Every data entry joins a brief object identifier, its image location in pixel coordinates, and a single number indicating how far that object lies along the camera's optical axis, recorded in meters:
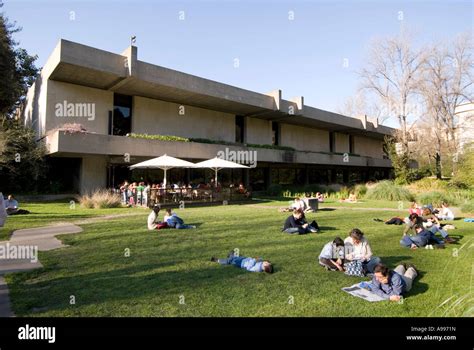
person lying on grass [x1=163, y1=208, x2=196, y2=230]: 10.85
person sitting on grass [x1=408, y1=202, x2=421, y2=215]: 12.33
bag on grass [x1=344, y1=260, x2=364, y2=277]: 6.09
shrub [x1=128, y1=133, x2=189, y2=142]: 21.03
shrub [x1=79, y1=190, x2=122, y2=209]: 16.19
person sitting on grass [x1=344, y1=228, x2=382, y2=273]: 6.41
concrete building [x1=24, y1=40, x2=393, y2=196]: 19.30
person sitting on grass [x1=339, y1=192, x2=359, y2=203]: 21.75
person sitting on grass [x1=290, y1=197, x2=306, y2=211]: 14.69
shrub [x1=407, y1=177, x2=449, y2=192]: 26.36
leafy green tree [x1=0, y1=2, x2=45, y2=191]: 18.78
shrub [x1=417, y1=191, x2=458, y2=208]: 19.38
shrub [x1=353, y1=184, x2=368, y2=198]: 25.73
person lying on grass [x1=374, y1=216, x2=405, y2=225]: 12.17
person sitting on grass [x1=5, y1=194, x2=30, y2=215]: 13.43
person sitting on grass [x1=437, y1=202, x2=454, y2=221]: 13.27
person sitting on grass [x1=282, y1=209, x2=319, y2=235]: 10.00
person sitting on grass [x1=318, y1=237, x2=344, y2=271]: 6.39
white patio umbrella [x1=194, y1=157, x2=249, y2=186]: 19.39
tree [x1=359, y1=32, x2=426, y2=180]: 32.41
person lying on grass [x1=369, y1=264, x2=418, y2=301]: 4.96
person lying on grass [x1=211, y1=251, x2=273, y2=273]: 6.12
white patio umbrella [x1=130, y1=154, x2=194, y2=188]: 17.30
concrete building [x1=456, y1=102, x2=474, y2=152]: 32.41
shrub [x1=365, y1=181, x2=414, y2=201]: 23.08
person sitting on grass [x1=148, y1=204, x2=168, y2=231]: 10.45
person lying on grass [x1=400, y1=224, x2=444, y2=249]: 8.34
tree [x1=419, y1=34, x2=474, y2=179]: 33.03
